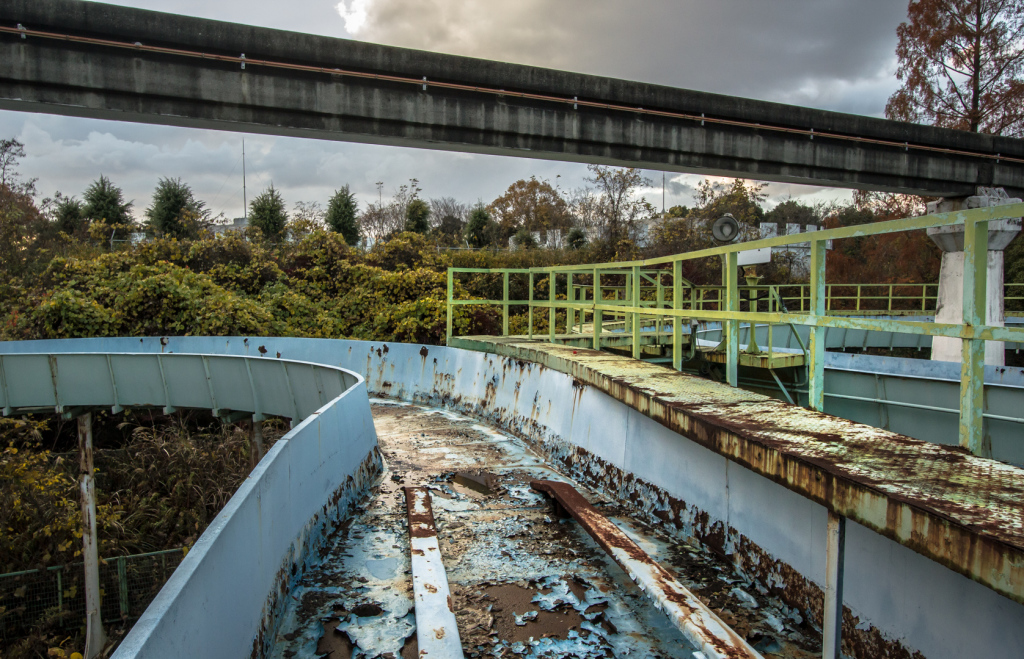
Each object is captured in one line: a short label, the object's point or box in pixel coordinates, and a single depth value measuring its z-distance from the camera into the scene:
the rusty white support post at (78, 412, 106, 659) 8.54
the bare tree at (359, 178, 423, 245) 39.28
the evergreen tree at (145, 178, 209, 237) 27.88
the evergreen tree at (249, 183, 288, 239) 28.98
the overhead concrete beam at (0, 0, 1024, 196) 8.84
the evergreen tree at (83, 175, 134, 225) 30.08
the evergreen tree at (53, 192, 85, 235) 30.77
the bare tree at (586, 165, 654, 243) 29.48
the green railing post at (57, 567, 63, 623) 9.37
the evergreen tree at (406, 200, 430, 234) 32.28
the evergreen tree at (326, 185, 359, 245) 29.95
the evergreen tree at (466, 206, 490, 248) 31.97
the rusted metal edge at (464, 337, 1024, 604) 1.85
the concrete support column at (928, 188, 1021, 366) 13.72
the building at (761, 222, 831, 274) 36.42
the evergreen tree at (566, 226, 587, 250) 31.19
